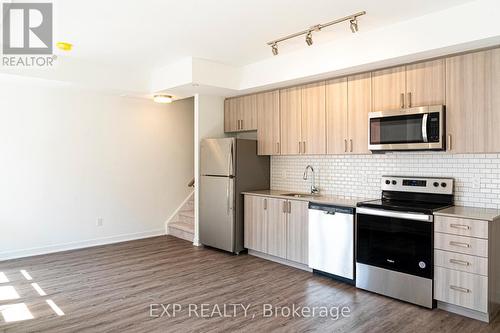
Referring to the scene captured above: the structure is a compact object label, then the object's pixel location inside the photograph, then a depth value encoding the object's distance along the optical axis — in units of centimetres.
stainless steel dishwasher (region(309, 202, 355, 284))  385
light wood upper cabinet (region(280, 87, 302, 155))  477
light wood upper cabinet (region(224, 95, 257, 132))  544
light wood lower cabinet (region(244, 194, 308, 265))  437
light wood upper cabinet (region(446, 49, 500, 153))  314
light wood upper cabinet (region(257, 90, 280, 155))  507
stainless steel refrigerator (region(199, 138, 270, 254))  508
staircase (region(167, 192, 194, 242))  601
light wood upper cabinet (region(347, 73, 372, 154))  402
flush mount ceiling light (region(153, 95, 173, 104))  580
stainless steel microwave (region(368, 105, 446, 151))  341
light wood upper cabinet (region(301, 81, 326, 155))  447
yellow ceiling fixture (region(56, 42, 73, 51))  407
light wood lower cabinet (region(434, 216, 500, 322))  293
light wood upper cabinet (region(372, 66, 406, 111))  373
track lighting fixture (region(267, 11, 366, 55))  330
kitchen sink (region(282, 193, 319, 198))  476
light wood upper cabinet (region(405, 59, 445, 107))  345
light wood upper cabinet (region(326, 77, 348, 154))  423
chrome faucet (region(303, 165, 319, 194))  491
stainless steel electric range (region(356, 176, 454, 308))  326
